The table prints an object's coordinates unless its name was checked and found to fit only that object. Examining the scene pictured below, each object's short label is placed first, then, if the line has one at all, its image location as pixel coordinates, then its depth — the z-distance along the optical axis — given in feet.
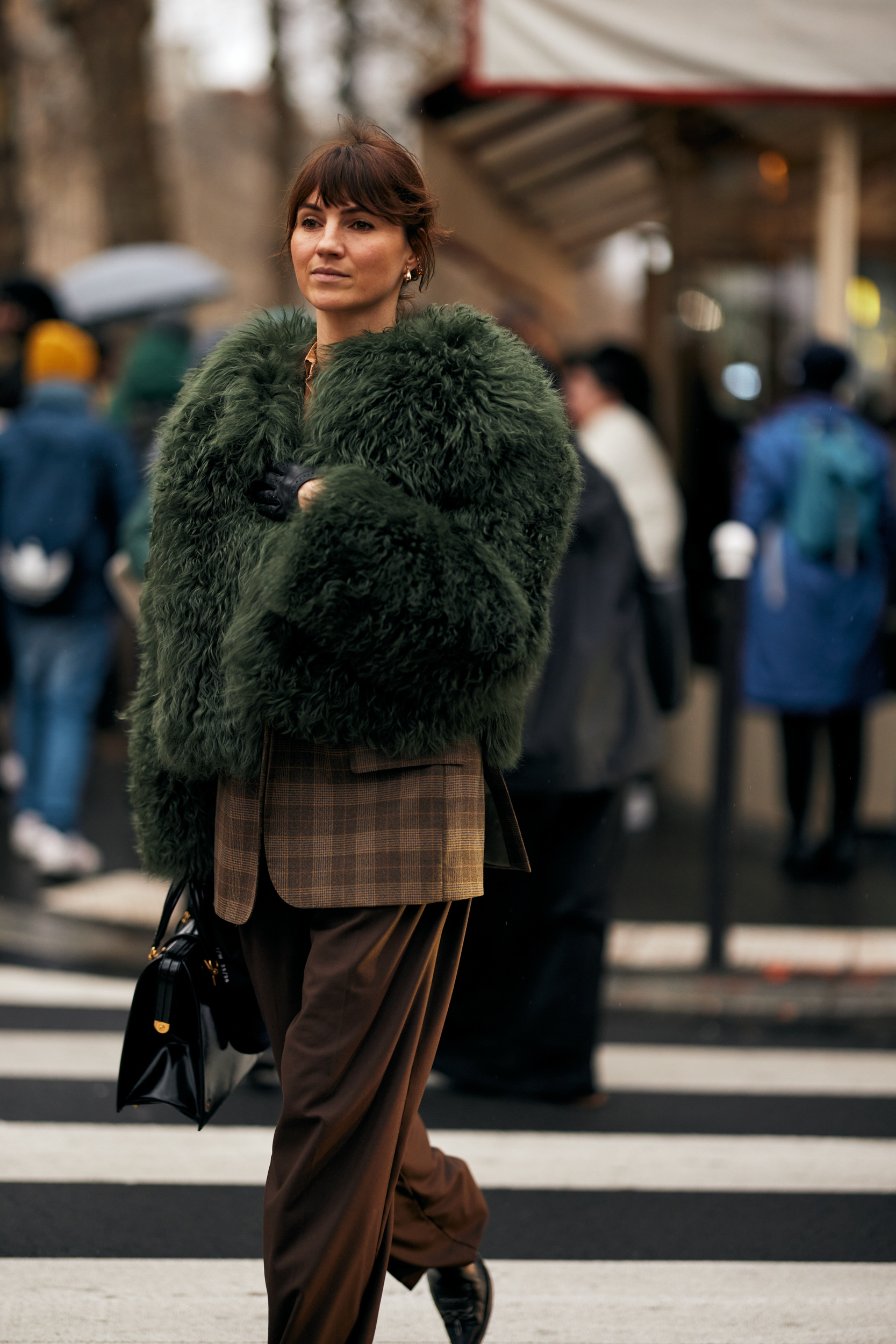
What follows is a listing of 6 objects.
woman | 16.19
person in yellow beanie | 45.73
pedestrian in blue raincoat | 45.50
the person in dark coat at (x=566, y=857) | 29.09
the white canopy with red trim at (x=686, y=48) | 50.90
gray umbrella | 68.08
